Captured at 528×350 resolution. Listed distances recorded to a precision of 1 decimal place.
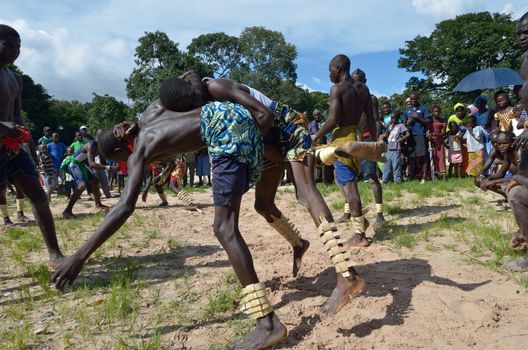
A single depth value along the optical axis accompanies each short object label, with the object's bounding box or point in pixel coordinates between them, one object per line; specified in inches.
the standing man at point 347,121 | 189.6
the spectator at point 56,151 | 493.8
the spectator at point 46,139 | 527.5
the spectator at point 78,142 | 418.2
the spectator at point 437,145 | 424.8
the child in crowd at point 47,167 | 460.4
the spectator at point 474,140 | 359.9
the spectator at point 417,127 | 414.0
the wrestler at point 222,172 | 100.6
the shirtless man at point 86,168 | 312.2
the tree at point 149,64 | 1226.0
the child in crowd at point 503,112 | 289.6
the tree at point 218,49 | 1616.6
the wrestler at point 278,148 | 111.2
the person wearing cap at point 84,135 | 428.0
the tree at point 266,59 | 1585.9
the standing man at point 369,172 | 222.1
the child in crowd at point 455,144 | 402.0
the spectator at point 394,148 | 399.2
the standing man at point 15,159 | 156.0
